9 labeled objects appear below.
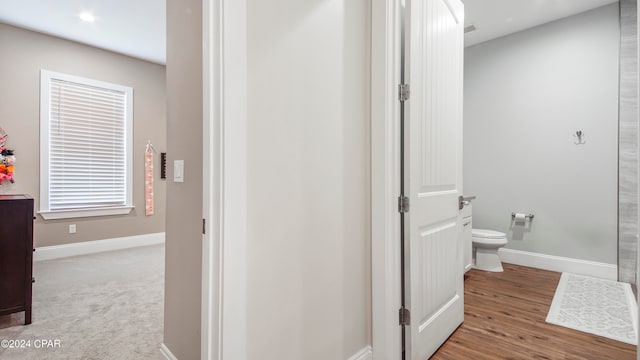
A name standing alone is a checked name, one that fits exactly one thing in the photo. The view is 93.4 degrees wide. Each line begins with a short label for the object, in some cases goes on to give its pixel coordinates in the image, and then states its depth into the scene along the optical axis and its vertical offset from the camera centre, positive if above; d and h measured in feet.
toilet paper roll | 11.88 -1.44
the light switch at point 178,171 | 5.02 +0.13
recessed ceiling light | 11.26 +6.10
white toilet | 10.95 -2.49
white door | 5.39 +0.16
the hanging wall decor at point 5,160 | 11.64 +0.66
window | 13.03 +1.46
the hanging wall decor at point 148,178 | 15.88 +0.03
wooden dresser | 7.00 -1.79
